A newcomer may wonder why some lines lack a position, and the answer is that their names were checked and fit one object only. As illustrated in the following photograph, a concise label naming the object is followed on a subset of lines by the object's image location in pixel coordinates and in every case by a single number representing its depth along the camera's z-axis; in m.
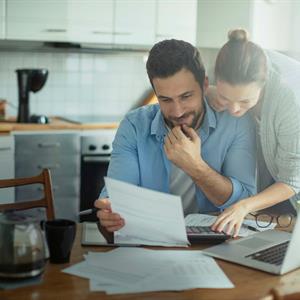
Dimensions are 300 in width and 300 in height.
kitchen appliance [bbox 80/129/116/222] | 3.45
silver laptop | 1.38
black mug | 1.38
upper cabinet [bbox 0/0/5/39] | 3.40
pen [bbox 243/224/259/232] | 1.71
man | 1.90
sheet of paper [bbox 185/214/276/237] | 1.68
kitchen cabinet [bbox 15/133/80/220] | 3.30
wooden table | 1.21
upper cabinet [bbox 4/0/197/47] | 3.46
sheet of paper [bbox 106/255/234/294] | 1.26
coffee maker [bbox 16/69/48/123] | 3.42
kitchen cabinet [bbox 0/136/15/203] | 3.21
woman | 1.92
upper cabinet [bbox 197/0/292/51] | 2.69
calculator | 1.57
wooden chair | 1.91
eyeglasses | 1.78
